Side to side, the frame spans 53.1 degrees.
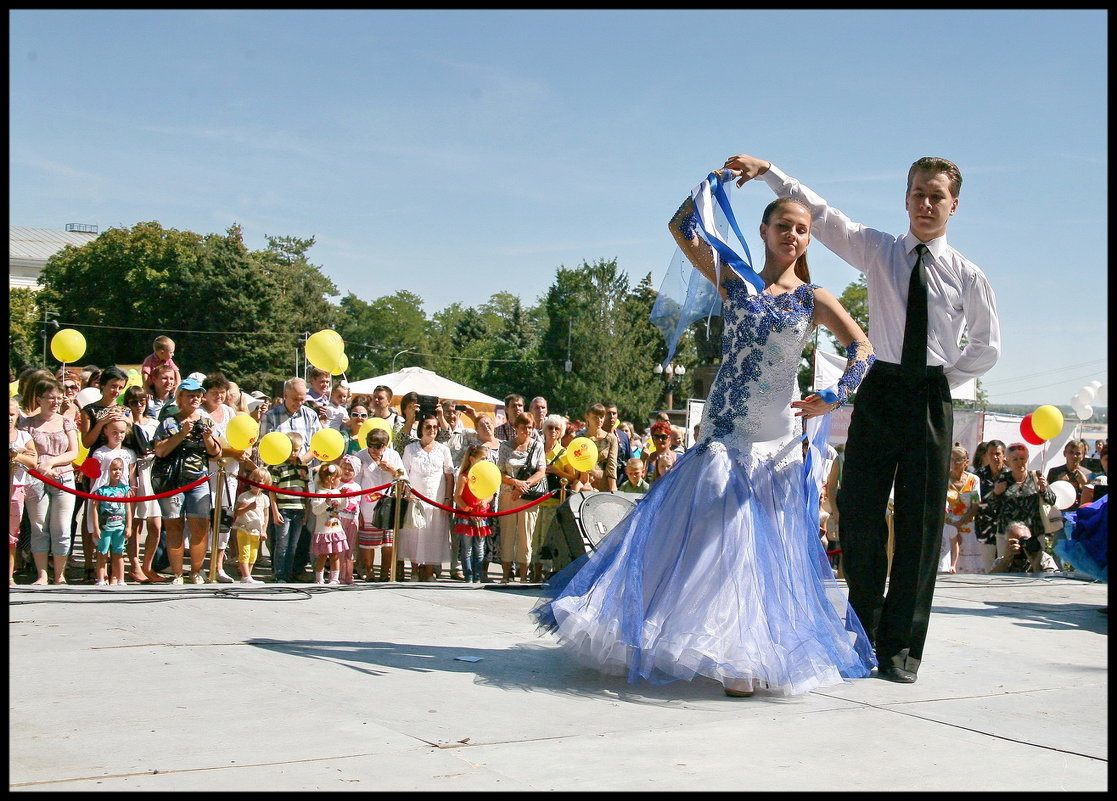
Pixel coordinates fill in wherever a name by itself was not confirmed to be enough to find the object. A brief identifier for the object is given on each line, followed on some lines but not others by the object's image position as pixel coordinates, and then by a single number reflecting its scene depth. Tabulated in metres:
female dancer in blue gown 4.76
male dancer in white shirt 5.38
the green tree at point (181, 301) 65.81
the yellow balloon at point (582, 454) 10.70
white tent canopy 21.22
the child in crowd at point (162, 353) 10.91
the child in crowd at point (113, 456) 8.88
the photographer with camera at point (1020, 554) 11.92
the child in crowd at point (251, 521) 9.48
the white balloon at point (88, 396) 10.80
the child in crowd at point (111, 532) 8.63
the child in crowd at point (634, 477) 11.56
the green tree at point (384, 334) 109.06
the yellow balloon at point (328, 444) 9.55
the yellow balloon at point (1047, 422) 13.24
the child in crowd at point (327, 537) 9.57
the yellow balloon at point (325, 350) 10.91
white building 106.94
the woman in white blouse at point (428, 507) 10.17
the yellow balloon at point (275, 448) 9.19
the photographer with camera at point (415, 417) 10.98
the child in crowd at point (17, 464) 8.26
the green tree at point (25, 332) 62.91
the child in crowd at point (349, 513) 9.71
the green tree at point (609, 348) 71.56
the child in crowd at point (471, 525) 10.14
